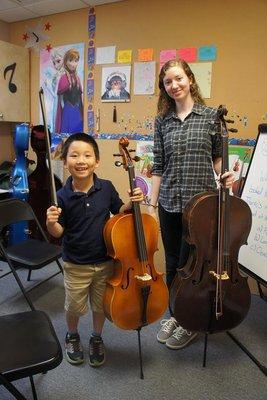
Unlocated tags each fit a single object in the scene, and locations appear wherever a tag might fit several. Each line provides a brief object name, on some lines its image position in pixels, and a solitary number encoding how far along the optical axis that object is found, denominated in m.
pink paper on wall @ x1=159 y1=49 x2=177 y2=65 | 2.51
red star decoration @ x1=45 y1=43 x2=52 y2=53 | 3.07
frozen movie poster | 2.95
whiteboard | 1.81
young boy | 1.46
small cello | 1.43
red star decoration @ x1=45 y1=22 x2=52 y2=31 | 3.04
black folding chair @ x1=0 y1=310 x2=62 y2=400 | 1.06
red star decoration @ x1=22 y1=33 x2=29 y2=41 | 3.20
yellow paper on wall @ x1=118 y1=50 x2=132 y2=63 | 2.69
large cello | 1.43
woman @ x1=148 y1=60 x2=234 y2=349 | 1.60
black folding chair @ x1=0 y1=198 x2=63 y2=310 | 2.01
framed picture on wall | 2.73
